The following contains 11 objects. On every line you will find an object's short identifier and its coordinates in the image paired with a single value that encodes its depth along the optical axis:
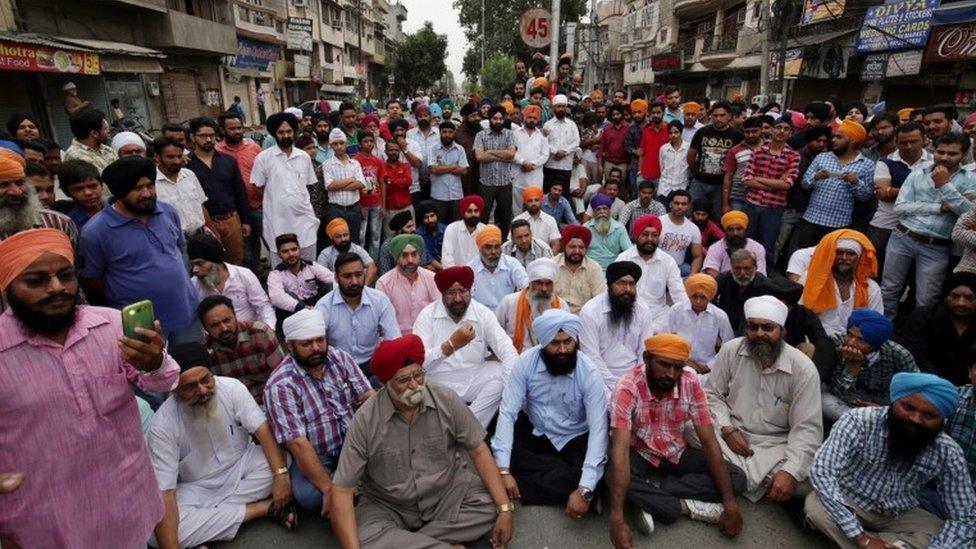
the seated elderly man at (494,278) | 4.89
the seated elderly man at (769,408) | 3.14
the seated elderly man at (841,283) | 4.12
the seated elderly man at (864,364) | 3.39
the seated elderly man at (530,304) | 4.28
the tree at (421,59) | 47.56
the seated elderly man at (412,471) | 2.64
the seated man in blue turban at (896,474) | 2.51
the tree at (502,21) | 36.91
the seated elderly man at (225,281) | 4.04
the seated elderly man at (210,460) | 2.80
